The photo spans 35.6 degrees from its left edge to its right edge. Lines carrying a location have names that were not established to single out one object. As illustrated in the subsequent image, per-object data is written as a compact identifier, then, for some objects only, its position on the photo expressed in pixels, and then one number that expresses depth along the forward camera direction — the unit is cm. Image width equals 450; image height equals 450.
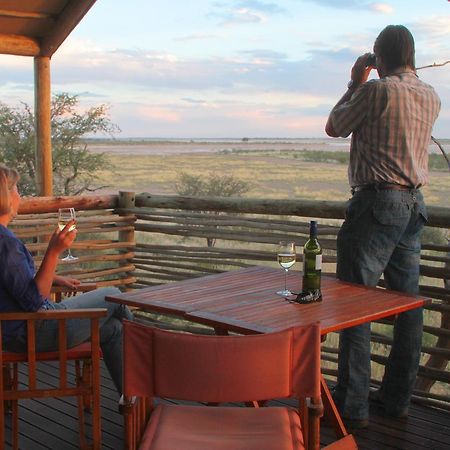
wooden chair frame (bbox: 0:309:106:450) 262
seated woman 264
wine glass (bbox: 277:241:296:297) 271
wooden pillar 568
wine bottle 267
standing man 310
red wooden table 239
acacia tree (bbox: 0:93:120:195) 1443
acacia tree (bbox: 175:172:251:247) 2041
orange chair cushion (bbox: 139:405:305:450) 199
